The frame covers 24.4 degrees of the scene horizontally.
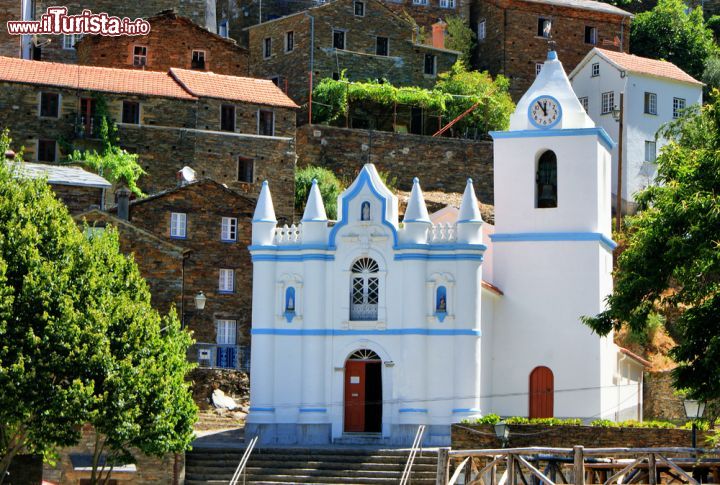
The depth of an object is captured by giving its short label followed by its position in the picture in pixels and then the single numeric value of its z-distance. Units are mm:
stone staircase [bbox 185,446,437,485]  51781
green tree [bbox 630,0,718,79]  93688
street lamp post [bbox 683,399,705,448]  45834
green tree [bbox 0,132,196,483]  44219
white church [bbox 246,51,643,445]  56219
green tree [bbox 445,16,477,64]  91750
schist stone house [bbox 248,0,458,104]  84688
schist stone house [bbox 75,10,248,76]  80125
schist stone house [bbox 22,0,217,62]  83312
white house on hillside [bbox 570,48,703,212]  81875
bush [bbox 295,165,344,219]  74438
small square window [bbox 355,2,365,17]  85456
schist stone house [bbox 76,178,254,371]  65562
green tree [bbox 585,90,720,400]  38562
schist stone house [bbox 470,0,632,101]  90750
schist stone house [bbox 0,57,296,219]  71188
